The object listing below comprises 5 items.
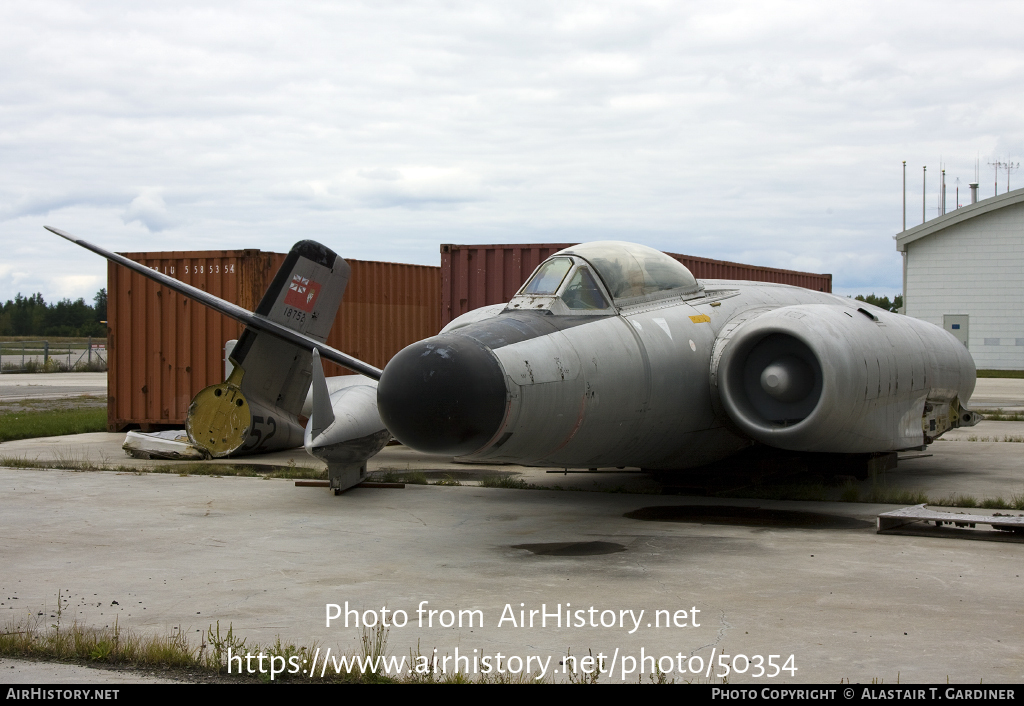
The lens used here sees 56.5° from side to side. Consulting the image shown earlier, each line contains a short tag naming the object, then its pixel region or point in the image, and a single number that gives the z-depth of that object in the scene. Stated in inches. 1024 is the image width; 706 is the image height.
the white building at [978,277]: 1531.7
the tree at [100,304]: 4030.5
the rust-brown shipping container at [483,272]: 619.8
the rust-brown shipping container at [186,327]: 660.1
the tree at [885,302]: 2294.5
